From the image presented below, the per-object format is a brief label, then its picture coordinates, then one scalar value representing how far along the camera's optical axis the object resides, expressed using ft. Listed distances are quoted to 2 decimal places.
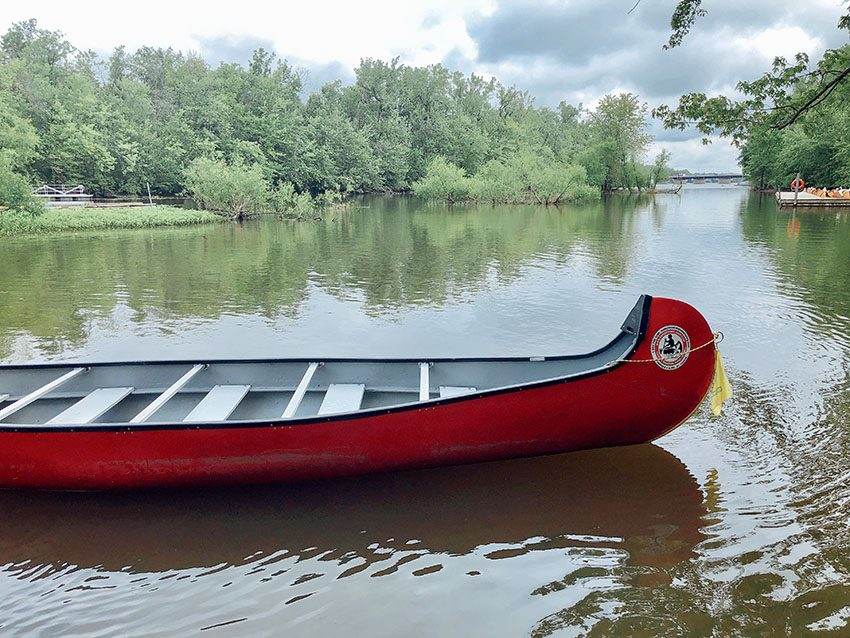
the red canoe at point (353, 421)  17.90
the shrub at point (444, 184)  193.43
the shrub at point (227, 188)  124.36
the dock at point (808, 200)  141.18
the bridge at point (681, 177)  364.38
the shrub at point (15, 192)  90.99
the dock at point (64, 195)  132.63
